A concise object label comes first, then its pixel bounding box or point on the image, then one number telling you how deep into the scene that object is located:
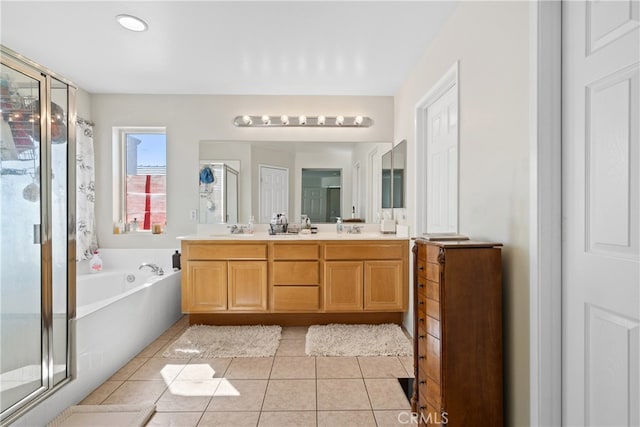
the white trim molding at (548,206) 1.30
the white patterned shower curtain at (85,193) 3.37
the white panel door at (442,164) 2.29
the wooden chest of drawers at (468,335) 1.44
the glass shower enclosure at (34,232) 1.64
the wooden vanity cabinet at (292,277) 3.13
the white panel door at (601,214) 1.05
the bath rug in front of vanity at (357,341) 2.65
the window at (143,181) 3.73
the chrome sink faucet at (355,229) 3.69
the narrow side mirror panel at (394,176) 3.21
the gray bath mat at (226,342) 2.63
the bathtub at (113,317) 1.94
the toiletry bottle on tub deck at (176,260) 3.48
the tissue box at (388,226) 3.46
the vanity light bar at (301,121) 3.63
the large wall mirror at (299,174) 3.65
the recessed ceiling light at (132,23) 2.17
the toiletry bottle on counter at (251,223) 3.62
